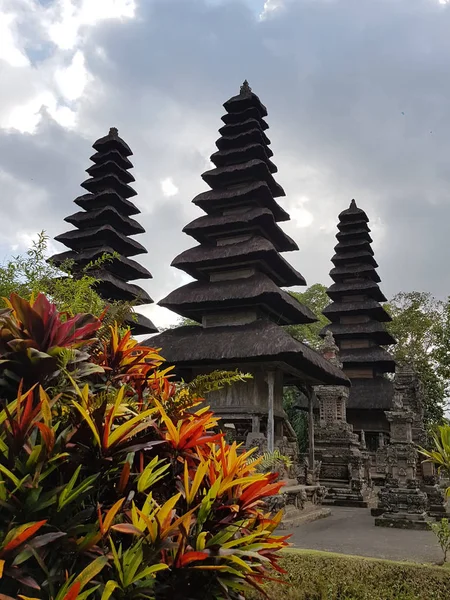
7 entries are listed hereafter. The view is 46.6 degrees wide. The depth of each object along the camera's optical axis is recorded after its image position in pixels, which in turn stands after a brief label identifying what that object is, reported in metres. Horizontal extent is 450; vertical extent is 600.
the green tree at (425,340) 31.17
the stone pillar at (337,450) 18.45
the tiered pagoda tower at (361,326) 27.61
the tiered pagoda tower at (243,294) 14.77
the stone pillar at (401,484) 12.95
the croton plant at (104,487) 1.98
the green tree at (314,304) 37.56
